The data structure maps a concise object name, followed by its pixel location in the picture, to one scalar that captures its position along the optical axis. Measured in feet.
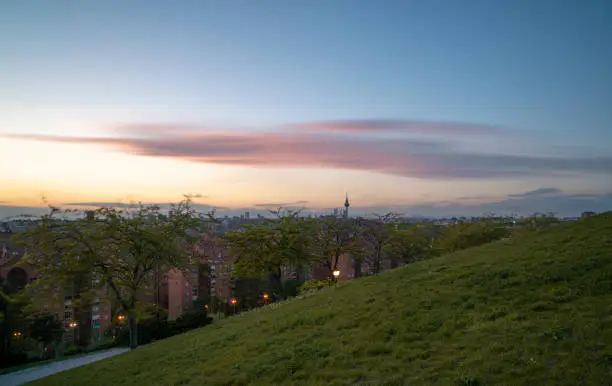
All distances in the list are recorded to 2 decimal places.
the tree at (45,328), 117.70
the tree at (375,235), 160.66
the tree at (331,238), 137.80
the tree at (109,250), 67.56
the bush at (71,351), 120.03
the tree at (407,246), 163.53
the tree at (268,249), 117.50
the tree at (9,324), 112.37
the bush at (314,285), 111.24
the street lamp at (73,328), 136.15
